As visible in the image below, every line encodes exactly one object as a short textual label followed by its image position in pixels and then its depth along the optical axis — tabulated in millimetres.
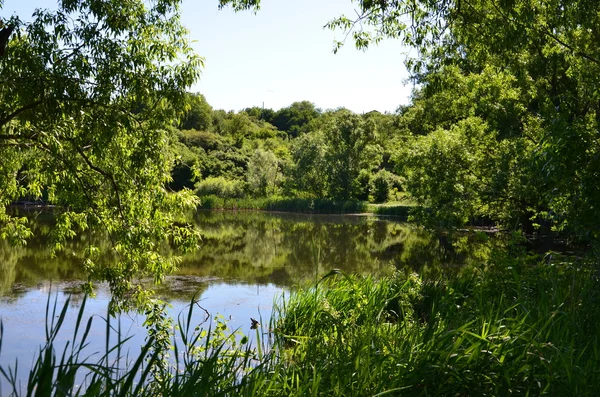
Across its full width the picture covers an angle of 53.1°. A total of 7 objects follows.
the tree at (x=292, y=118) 80000
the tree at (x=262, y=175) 43875
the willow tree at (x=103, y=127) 6363
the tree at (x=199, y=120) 65562
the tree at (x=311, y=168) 41062
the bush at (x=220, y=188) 43469
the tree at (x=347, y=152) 39688
